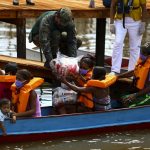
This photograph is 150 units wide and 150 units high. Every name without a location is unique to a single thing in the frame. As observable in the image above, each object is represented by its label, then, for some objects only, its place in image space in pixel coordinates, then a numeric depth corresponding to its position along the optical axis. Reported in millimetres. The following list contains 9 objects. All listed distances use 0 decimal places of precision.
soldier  20766
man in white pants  22109
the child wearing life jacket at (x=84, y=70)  19969
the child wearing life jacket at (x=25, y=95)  18500
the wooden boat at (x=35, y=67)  22625
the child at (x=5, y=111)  18031
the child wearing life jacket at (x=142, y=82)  20453
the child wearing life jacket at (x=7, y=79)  18859
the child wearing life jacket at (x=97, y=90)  19181
